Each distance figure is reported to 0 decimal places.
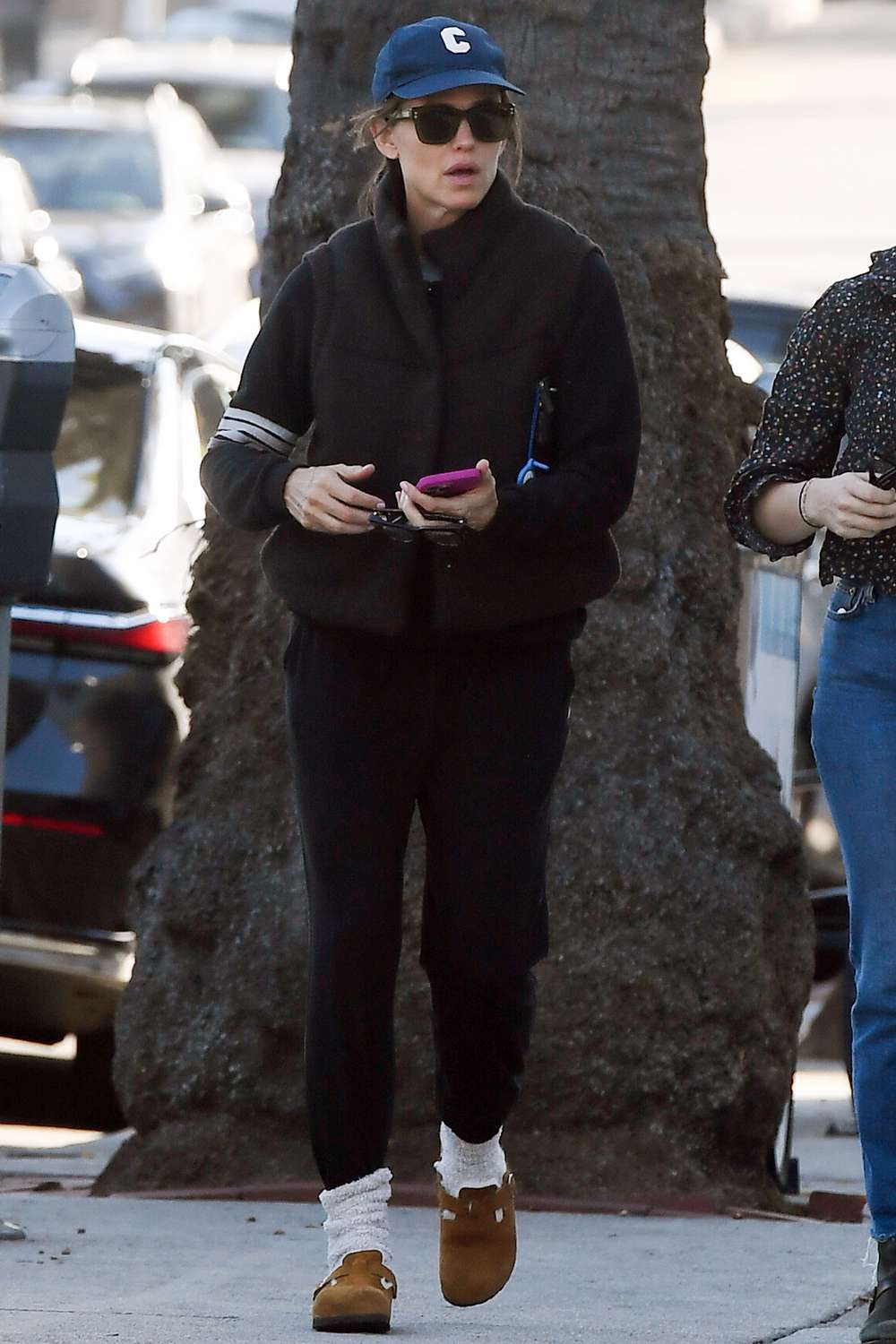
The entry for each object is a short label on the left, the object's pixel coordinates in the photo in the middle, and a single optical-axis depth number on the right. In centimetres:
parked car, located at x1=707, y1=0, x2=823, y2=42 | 11006
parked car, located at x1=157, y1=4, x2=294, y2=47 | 7150
